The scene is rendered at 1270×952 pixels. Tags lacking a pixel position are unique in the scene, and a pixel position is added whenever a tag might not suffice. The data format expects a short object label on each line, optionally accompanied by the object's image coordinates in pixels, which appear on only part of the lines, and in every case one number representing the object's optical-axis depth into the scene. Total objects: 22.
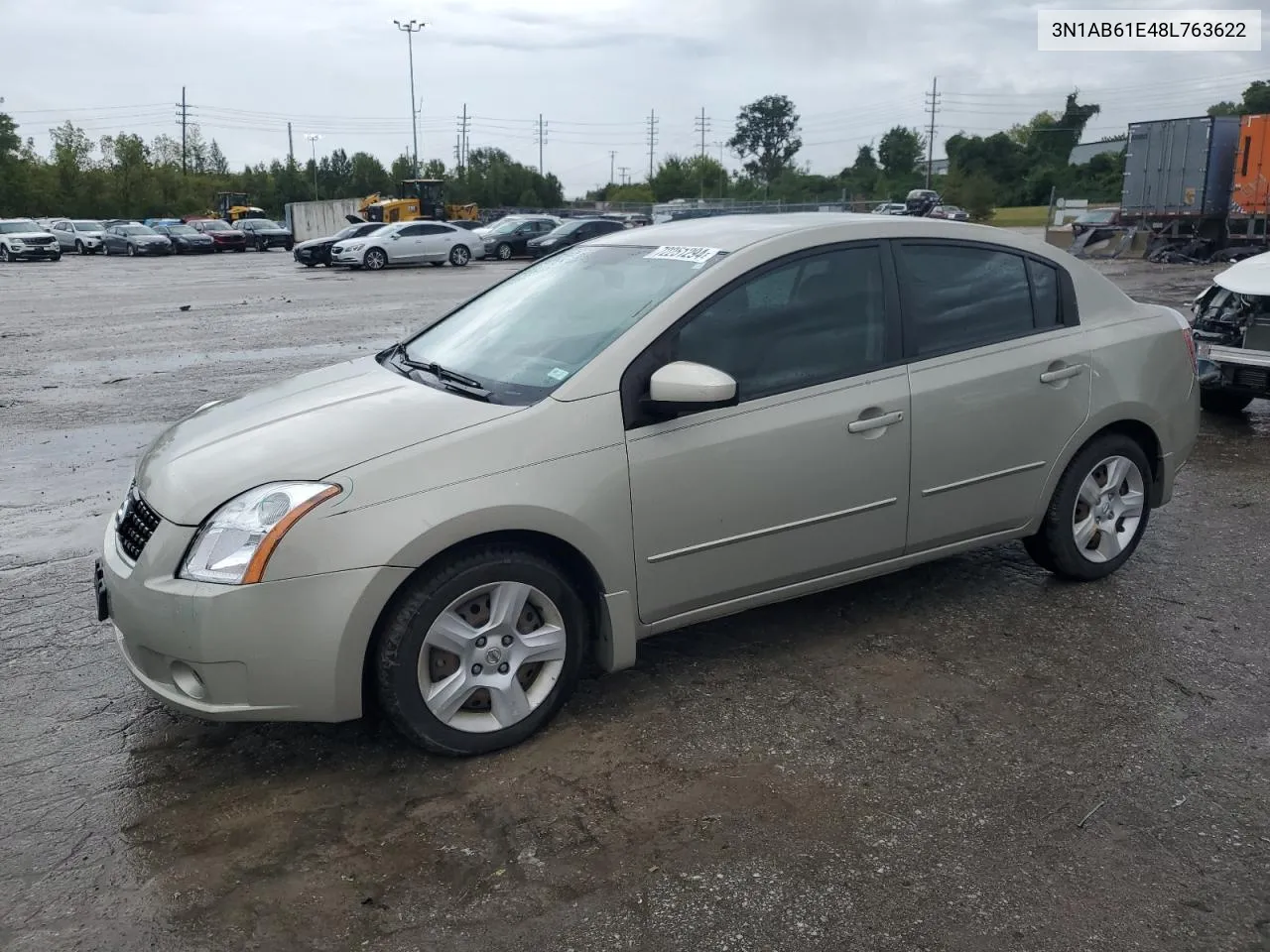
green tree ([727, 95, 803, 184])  140.62
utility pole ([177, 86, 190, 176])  100.39
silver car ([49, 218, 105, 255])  47.16
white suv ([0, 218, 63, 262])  39.16
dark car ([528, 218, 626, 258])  33.72
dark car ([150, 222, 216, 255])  46.30
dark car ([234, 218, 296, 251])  49.56
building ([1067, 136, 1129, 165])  82.75
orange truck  24.92
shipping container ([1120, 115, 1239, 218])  26.56
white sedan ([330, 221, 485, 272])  32.69
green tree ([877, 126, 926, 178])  115.19
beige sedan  3.26
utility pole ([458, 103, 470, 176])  119.20
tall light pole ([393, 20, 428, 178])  76.88
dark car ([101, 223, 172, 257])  44.25
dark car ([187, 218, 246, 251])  48.19
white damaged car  7.77
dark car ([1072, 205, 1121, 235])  31.59
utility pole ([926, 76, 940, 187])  109.85
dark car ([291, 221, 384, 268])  34.38
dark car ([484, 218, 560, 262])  36.78
